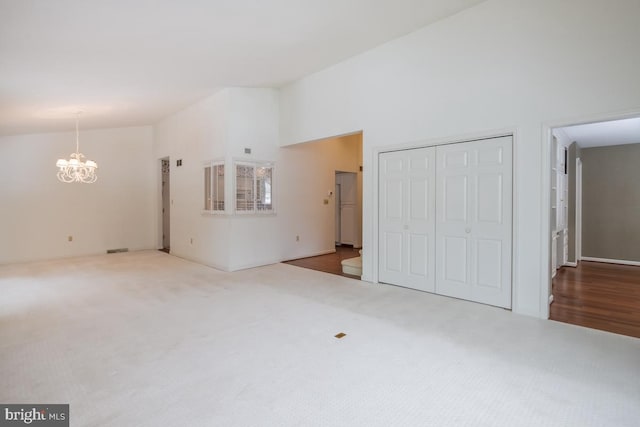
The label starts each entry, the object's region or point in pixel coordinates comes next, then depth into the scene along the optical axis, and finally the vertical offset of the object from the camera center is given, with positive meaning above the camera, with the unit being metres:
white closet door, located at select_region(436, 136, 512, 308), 3.75 -0.15
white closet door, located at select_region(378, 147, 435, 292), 4.42 -0.14
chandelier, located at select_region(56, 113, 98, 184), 6.05 +0.87
